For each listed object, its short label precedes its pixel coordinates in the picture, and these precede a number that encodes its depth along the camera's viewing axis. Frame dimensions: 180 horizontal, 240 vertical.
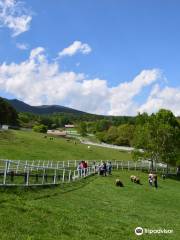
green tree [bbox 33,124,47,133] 94.20
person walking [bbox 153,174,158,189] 25.18
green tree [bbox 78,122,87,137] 115.95
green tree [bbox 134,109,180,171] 39.05
